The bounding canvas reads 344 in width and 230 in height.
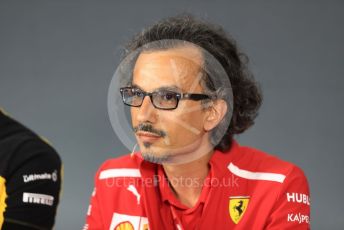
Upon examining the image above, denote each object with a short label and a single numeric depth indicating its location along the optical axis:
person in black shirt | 2.90
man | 3.07
